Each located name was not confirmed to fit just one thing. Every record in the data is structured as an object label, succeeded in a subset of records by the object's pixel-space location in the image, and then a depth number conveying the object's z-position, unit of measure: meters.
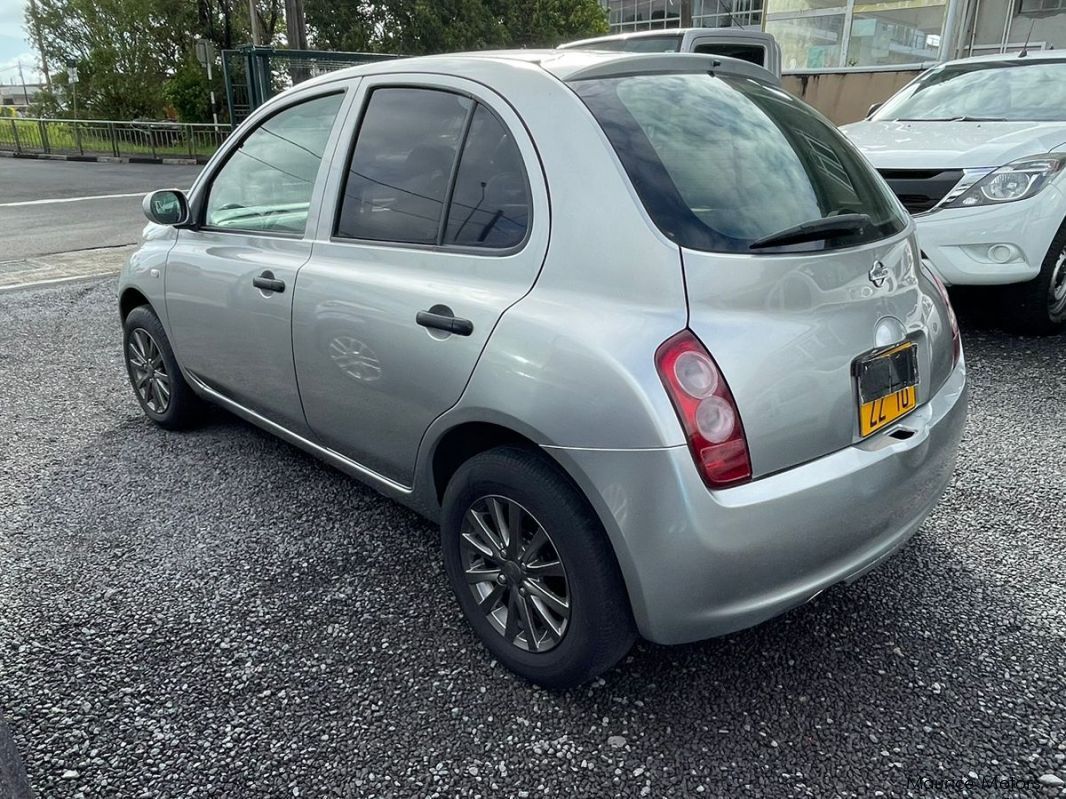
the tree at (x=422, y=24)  31.11
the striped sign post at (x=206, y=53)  24.31
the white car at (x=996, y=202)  4.77
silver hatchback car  1.90
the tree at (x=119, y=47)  32.44
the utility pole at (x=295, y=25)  17.03
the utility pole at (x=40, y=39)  33.25
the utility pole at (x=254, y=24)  26.69
